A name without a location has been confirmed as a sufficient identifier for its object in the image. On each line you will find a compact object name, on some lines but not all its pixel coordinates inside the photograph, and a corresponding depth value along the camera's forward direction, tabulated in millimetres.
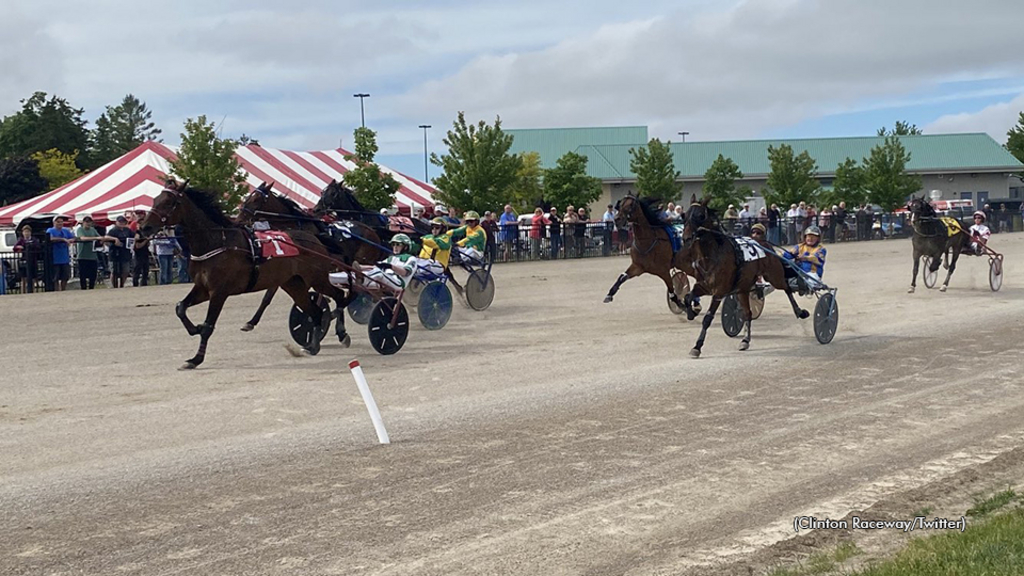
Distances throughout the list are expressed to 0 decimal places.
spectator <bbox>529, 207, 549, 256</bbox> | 32062
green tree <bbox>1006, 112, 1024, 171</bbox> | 76625
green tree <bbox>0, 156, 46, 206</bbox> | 59094
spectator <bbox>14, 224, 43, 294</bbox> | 23094
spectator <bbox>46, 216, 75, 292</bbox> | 23391
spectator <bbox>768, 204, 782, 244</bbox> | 37344
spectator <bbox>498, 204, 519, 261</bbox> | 31500
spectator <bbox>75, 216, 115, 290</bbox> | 23203
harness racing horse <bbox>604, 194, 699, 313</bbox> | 16547
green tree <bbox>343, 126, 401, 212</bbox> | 33594
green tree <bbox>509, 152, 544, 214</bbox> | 53231
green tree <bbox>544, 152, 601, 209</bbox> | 51938
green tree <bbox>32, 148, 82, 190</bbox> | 65062
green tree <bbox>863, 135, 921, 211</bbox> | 54938
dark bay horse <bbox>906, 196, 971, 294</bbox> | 21750
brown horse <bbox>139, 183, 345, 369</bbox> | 12727
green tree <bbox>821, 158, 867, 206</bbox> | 54594
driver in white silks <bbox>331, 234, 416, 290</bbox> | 14578
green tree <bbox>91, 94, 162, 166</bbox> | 94375
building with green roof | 71500
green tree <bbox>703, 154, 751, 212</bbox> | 54250
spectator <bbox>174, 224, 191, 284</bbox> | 25331
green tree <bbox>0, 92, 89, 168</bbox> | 75125
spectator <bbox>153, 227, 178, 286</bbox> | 24781
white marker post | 8523
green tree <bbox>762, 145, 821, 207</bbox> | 53094
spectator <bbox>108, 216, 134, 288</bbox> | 23906
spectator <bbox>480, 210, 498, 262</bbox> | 26648
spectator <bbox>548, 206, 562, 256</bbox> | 32375
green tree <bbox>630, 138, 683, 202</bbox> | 51844
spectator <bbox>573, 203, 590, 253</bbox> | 33125
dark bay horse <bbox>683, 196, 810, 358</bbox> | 13438
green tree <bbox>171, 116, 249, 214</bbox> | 33438
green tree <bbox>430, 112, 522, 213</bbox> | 38562
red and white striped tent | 31953
